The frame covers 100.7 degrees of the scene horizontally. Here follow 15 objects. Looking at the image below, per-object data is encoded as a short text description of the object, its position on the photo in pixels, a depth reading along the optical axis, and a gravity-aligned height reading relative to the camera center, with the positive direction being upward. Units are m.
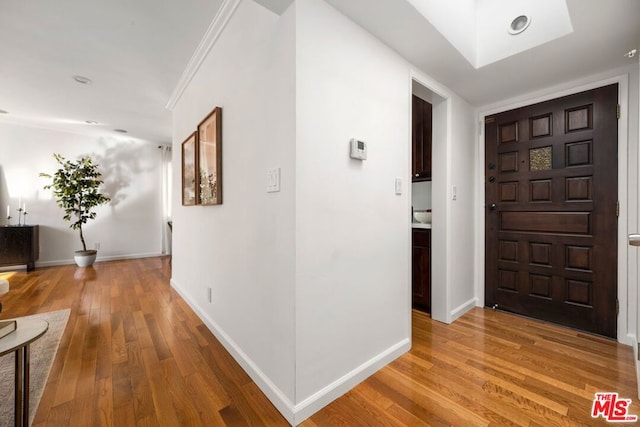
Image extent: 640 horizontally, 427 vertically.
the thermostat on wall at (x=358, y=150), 1.53 +0.37
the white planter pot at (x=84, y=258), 4.63 -0.77
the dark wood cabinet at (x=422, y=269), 2.60 -0.57
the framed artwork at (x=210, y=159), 2.06 +0.46
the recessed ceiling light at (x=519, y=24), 1.90 +1.37
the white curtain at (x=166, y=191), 5.85 +0.50
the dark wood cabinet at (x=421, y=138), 2.74 +0.79
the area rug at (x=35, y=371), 1.34 -0.97
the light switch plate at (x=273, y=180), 1.39 +0.18
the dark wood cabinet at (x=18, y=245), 4.09 -0.49
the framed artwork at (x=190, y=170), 2.61 +0.46
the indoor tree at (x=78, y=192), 4.49 +0.37
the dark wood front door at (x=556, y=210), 2.14 +0.02
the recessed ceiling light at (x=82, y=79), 2.87 +1.48
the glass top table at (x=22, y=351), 0.94 -0.53
